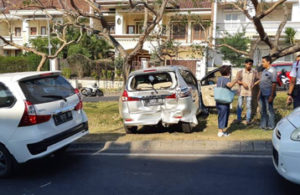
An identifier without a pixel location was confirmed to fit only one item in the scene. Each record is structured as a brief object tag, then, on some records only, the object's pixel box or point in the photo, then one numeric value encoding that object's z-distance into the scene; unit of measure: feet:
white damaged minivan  23.81
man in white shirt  22.75
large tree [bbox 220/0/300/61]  25.50
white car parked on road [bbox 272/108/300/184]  12.68
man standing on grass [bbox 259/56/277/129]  24.06
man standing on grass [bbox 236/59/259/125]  26.50
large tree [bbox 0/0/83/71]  35.94
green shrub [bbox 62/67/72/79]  81.15
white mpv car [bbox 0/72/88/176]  16.25
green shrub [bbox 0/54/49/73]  90.33
